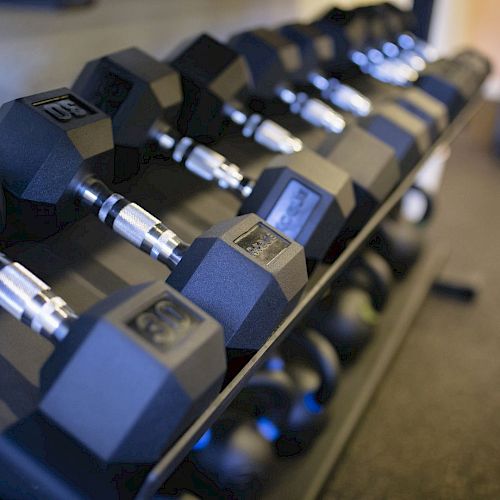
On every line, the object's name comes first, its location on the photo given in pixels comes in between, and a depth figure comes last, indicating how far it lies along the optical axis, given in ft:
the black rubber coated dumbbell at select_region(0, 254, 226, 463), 1.39
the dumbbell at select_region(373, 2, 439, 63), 5.17
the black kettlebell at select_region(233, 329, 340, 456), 3.13
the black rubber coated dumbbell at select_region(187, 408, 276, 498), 2.76
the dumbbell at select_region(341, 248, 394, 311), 4.36
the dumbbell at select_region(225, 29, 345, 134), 3.39
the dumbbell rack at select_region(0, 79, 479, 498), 1.59
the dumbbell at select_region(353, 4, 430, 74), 4.79
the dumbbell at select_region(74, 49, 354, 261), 2.28
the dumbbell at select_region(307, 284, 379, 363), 4.01
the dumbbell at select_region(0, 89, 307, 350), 1.75
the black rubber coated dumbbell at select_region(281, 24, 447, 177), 3.08
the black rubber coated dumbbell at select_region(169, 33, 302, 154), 2.83
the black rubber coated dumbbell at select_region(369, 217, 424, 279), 4.94
